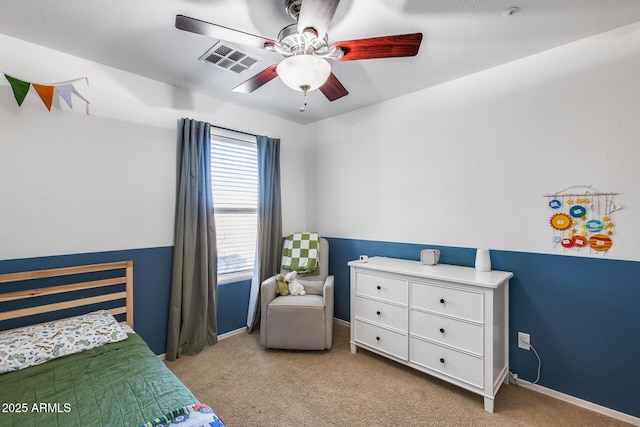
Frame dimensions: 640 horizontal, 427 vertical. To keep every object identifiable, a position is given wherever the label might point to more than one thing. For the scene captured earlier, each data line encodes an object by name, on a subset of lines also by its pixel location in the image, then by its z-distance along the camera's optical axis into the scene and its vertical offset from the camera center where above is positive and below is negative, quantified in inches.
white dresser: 77.4 -30.4
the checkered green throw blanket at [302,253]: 125.6 -15.2
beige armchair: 104.7 -38.0
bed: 47.1 -32.0
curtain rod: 117.9 +38.1
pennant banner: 73.5 +34.8
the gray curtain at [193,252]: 103.0 -12.7
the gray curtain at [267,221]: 125.6 -0.9
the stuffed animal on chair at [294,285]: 116.5 -27.0
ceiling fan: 53.0 +35.5
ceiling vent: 80.4 +48.0
